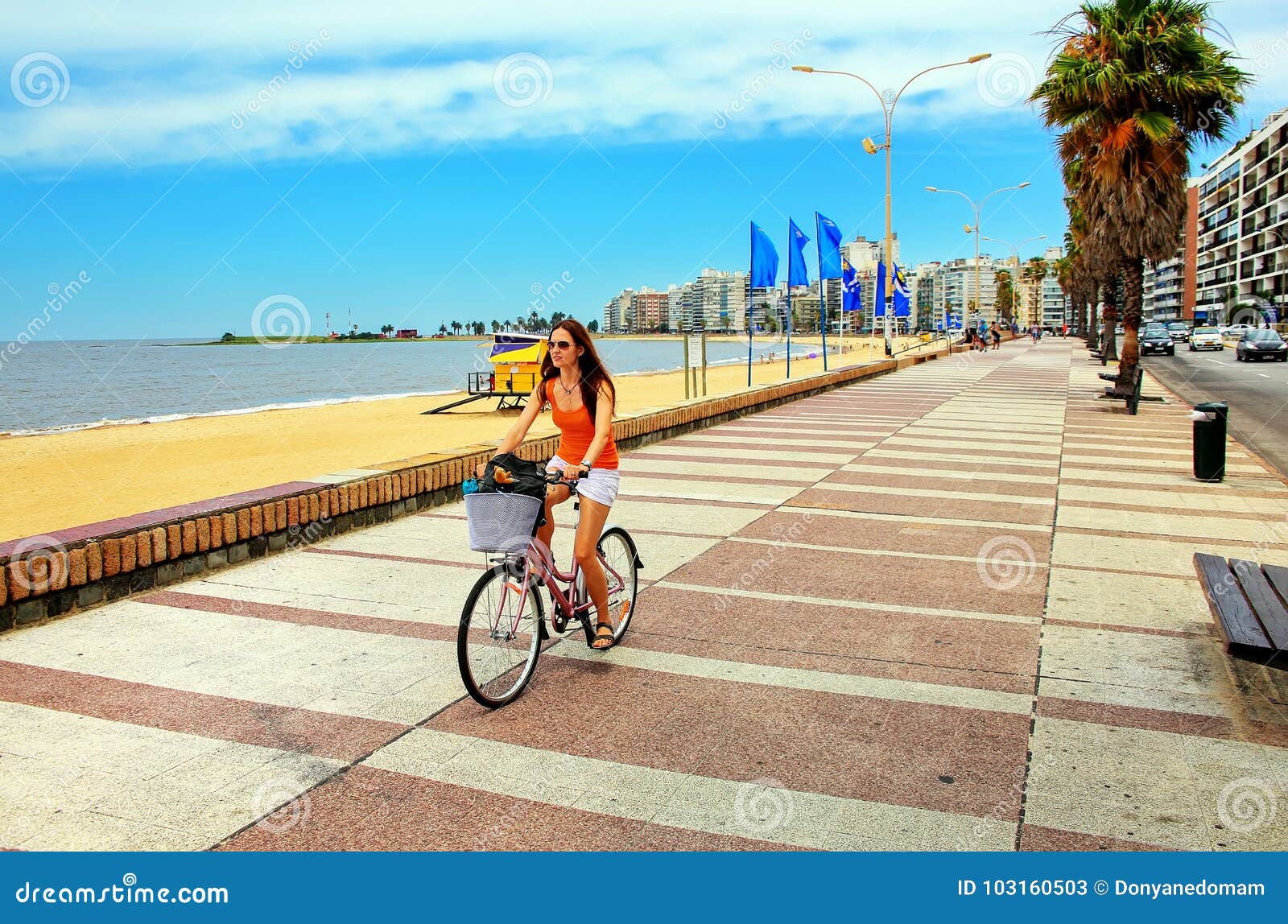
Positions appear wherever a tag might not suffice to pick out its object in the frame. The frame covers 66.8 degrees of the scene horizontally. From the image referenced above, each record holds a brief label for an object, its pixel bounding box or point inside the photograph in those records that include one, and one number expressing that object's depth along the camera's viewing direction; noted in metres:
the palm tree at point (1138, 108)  18.38
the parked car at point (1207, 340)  51.59
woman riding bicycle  4.63
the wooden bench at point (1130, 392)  17.94
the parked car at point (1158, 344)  43.66
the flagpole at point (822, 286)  26.73
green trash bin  10.14
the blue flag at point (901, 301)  43.81
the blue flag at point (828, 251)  26.94
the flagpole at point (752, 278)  21.48
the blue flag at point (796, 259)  24.61
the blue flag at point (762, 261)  21.58
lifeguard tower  23.00
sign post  16.33
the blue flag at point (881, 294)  37.15
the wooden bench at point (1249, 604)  3.95
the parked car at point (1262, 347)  36.50
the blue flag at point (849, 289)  31.31
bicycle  4.23
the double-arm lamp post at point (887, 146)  32.94
